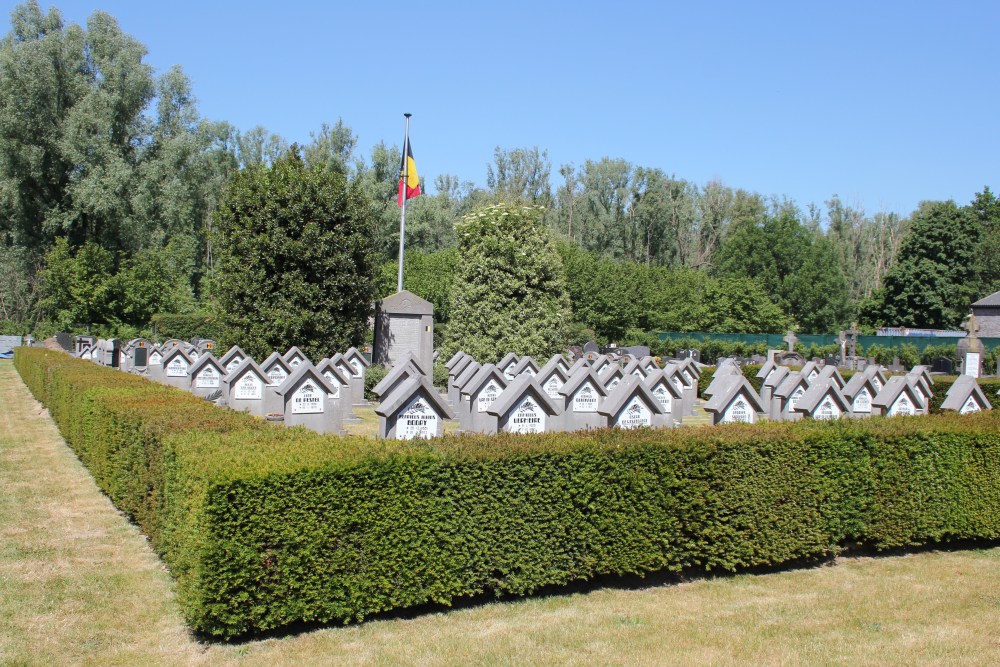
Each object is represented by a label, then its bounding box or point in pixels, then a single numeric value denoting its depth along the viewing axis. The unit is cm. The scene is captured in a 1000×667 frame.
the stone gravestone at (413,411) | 968
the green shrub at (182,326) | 4022
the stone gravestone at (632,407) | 1091
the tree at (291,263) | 2403
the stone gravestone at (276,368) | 1852
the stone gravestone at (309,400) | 1418
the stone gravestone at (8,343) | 4156
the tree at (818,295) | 5812
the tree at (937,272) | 5566
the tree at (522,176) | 6097
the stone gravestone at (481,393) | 1445
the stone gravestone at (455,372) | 1808
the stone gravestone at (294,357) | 2123
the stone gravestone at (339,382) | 1631
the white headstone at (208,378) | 1922
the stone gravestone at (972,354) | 2795
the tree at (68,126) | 3969
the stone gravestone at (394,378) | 1334
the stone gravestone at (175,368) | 2227
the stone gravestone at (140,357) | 2602
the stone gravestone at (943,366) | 3144
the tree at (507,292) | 2575
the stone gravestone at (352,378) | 2100
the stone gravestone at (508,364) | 1961
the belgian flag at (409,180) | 2680
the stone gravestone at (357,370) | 2111
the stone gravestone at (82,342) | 3412
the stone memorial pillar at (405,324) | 2469
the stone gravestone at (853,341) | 3666
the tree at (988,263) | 5400
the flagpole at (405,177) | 2633
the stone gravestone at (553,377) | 1689
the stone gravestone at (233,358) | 2128
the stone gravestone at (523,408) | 1059
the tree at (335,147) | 4925
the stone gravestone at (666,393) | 1605
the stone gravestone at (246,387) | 1653
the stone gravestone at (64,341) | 3634
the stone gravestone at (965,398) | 1525
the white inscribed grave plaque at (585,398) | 1447
